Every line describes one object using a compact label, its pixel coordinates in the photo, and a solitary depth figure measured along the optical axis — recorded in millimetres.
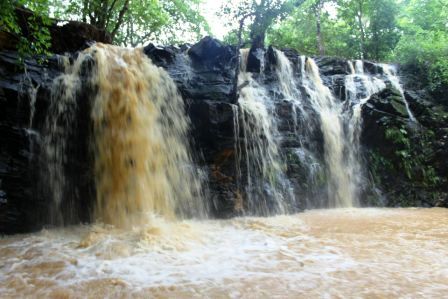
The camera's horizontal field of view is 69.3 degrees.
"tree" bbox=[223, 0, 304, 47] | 9844
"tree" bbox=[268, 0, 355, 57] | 16562
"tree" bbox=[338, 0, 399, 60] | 14945
